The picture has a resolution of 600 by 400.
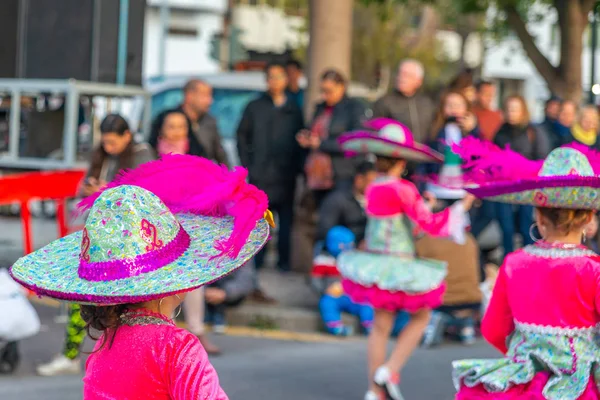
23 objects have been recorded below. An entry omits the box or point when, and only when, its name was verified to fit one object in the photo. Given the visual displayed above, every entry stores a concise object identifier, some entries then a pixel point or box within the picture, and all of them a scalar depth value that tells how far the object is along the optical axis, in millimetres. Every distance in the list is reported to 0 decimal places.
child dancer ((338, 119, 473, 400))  7293
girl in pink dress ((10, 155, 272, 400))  3166
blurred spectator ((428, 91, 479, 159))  10242
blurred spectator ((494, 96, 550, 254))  11016
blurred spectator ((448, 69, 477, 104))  10883
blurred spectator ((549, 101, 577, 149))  11977
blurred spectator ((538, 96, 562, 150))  11977
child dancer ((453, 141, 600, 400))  4578
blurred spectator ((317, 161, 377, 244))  9773
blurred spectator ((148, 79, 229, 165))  9906
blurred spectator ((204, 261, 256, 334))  9516
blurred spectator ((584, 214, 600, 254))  10802
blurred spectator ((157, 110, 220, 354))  8453
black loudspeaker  10766
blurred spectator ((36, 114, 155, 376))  8008
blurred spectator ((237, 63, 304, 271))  11023
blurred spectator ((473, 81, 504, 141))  11594
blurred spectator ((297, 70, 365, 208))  10492
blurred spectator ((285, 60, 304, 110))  12102
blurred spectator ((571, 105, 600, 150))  12047
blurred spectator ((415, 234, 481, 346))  9445
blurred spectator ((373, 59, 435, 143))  10500
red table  10250
